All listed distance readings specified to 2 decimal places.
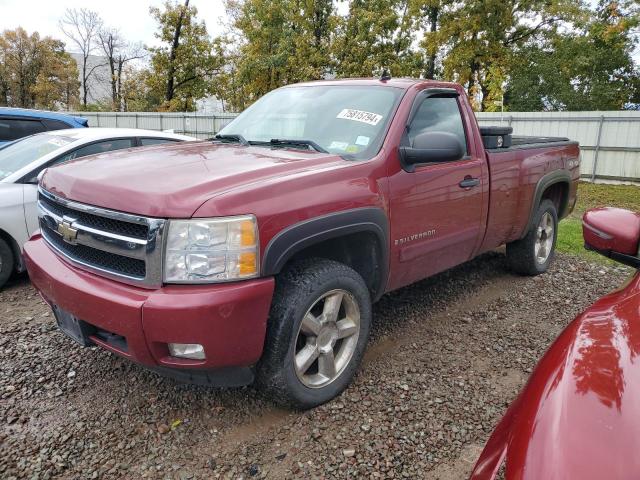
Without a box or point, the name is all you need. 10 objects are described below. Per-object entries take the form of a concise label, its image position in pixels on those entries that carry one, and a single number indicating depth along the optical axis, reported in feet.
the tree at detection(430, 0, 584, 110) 65.51
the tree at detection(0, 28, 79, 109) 115.55
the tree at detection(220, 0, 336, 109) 72.64
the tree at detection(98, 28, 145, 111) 123.03
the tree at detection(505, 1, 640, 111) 66.74
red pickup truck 7.57
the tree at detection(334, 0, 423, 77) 70.13
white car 15.42
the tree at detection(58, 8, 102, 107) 126.31
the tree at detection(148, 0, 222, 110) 80.38
